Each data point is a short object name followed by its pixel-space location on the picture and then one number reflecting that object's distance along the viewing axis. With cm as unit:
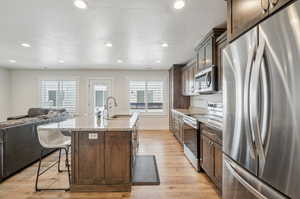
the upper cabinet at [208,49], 230
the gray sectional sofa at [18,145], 207
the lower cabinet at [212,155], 174
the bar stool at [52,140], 190
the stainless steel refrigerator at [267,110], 68
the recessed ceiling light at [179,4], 162
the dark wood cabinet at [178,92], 470
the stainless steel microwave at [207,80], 230
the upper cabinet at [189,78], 352
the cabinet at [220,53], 208
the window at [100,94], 548
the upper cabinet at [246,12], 86
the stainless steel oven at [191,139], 237
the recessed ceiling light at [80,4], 163
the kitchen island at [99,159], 186
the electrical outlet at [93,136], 186
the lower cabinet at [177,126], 354
